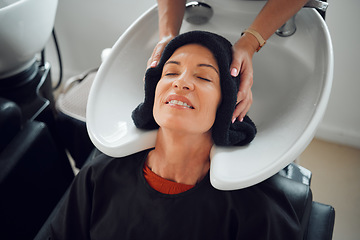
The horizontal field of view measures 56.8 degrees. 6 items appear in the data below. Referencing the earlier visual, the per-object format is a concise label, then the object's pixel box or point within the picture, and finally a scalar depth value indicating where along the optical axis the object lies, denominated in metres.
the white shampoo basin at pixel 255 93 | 0.66
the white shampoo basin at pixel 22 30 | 1.03
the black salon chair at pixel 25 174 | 1.02
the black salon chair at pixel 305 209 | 0.83
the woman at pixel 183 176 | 0.71
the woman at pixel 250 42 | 0.73
